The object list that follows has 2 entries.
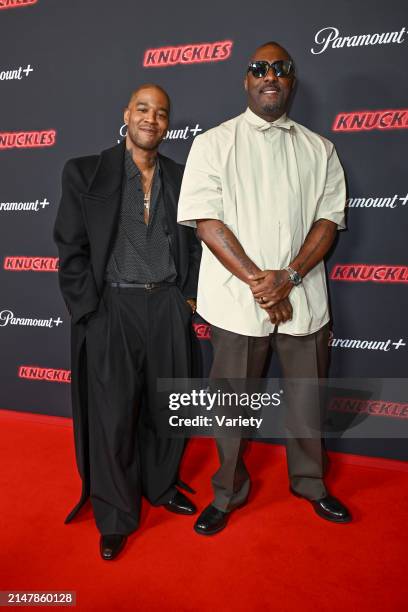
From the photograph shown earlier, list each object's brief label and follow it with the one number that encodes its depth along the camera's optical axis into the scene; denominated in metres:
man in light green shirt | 2.07
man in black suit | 2.11
